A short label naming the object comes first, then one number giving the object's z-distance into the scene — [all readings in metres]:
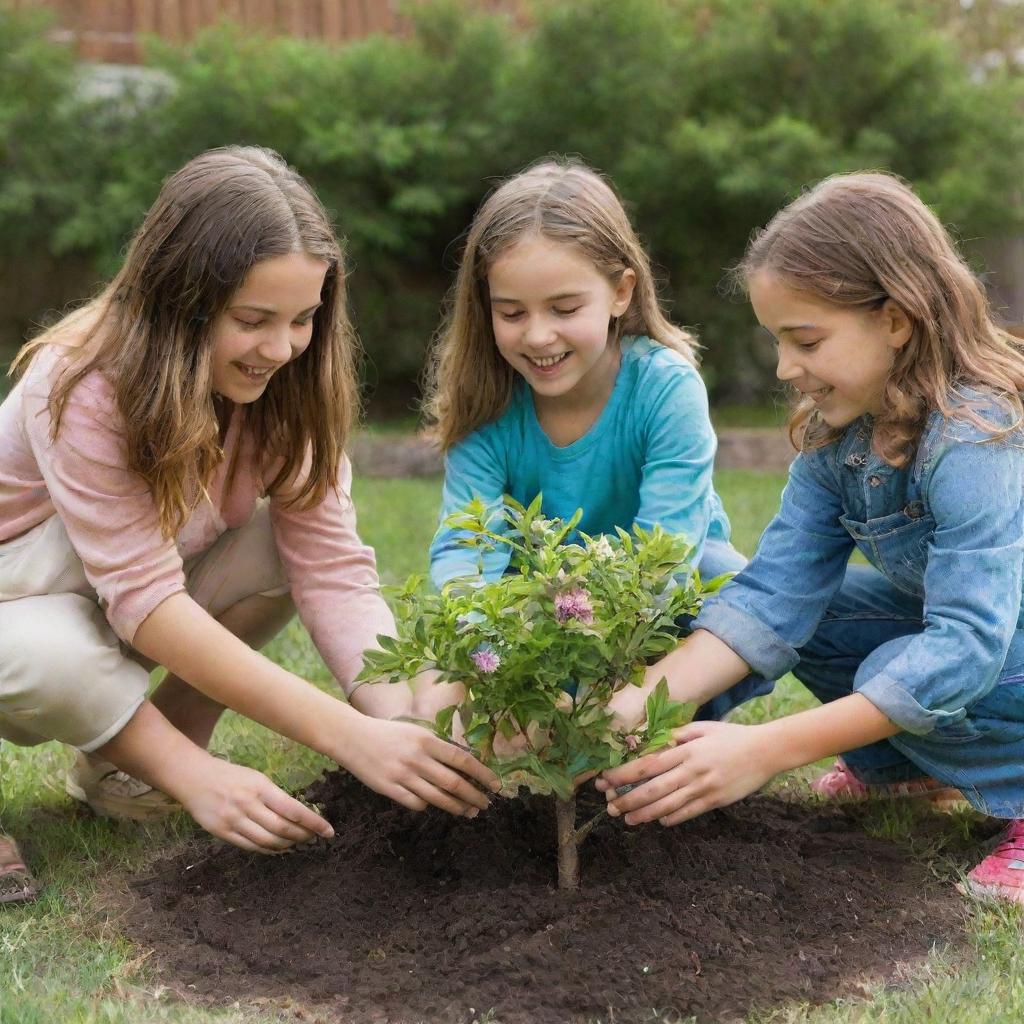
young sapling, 2.14
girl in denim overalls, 2.46
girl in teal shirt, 3.06
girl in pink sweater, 2.57
